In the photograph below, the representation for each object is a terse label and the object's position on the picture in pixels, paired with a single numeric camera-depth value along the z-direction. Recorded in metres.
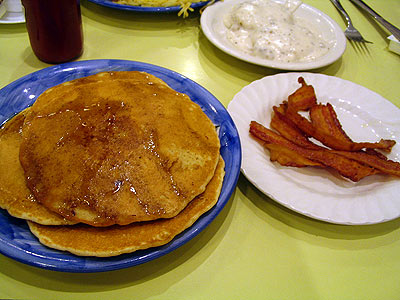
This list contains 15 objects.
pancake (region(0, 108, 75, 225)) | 0.38
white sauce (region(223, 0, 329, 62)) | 0.69
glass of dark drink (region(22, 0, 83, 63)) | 0.56
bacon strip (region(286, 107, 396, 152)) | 0.51
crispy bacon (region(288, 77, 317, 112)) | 0.58
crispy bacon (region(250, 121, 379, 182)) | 0.48
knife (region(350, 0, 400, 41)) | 0.80
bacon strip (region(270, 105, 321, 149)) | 0.52
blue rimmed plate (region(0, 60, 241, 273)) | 0.35
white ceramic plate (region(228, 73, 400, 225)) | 0.45
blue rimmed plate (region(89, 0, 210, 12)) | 0.71
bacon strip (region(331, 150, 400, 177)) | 0.49
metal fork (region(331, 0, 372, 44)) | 0.80
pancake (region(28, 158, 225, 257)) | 0.36
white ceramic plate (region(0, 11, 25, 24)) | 0.68
